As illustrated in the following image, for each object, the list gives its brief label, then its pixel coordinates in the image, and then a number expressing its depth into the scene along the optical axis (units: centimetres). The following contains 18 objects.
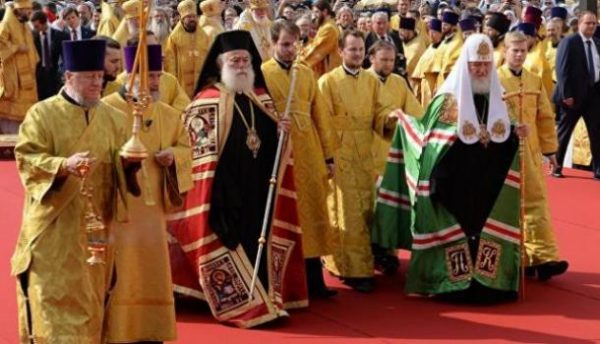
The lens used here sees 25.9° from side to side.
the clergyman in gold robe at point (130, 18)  1402
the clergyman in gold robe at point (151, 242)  677
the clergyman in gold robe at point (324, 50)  1413
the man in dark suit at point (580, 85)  1362
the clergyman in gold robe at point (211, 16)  1562
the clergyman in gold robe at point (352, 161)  898
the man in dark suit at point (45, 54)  1688
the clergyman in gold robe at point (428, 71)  1494
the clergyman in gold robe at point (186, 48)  1514
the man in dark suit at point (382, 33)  1566
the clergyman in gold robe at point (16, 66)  1620
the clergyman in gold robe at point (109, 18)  1732
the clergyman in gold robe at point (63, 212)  595
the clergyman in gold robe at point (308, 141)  852
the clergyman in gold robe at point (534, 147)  923
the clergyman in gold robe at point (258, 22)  1423
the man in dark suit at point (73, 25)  1811
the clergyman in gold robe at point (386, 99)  930
